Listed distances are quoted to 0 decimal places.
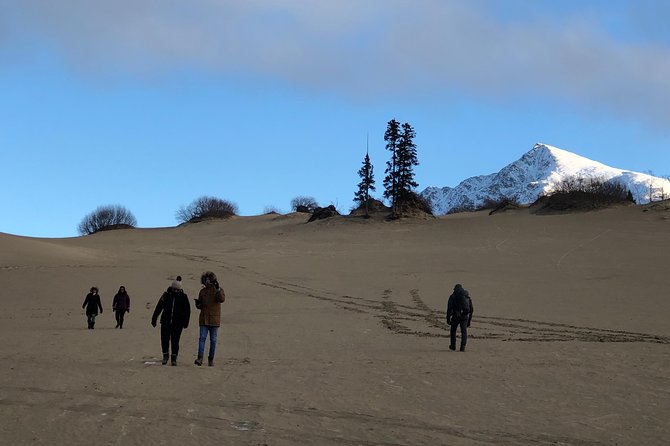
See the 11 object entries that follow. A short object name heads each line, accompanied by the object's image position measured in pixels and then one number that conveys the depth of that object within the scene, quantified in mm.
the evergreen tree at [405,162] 67875
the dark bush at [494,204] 70500
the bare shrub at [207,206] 109000
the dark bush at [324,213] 71812
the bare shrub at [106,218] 107125
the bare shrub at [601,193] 62438
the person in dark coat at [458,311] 15781
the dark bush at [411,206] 68250
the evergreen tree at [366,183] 69875
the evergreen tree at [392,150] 68500
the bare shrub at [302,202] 117438
